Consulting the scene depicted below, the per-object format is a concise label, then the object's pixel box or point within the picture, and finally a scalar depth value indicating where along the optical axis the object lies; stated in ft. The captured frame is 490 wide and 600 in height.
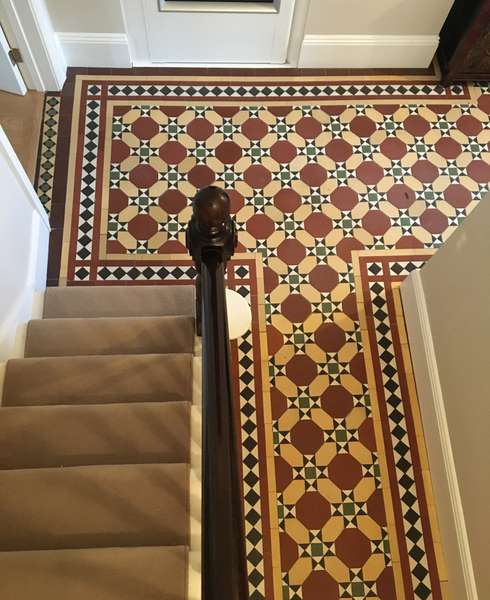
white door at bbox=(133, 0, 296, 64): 8.72
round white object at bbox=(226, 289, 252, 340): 7.35
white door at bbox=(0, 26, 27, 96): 8.40
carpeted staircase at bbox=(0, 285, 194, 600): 4.36
